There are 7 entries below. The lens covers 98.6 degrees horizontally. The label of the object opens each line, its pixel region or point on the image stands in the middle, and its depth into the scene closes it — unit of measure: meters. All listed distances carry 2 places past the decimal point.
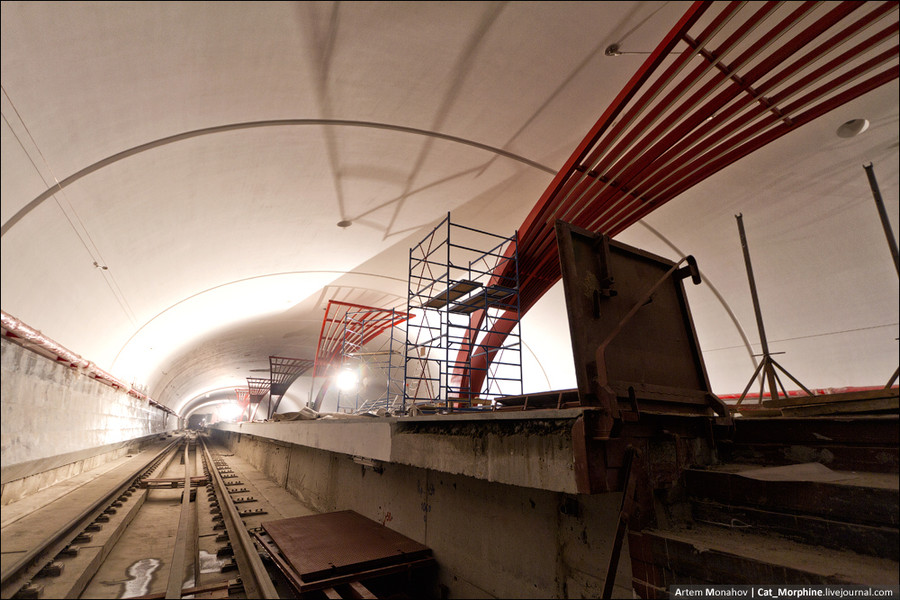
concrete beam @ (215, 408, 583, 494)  2.62
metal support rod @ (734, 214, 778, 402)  4.20
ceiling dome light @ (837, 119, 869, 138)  4.84
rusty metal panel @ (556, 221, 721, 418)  3.05
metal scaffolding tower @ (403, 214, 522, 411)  7.84
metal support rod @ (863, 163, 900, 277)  2.55
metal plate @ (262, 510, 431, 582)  3.64
